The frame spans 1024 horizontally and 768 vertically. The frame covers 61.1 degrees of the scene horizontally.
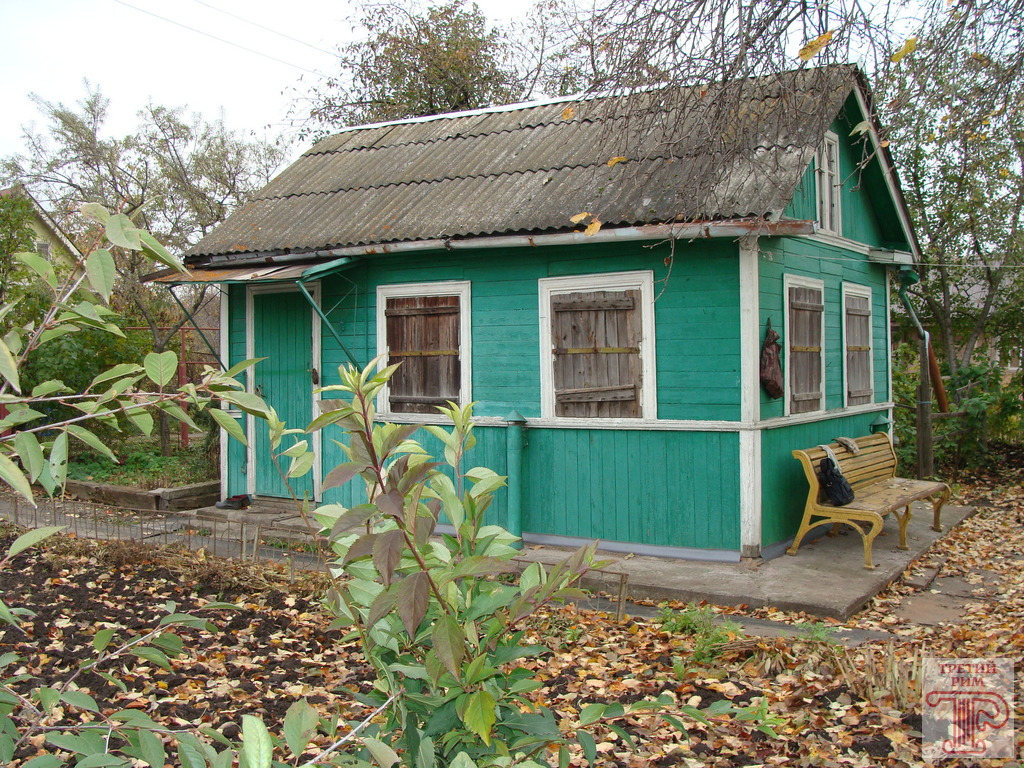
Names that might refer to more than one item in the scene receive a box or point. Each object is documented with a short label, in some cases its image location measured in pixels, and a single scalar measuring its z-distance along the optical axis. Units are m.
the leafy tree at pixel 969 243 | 16.17
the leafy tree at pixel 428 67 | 19.48
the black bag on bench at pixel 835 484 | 7.85
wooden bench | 7.63
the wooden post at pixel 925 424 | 12.20
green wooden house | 7.68
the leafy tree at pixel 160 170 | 23.58
